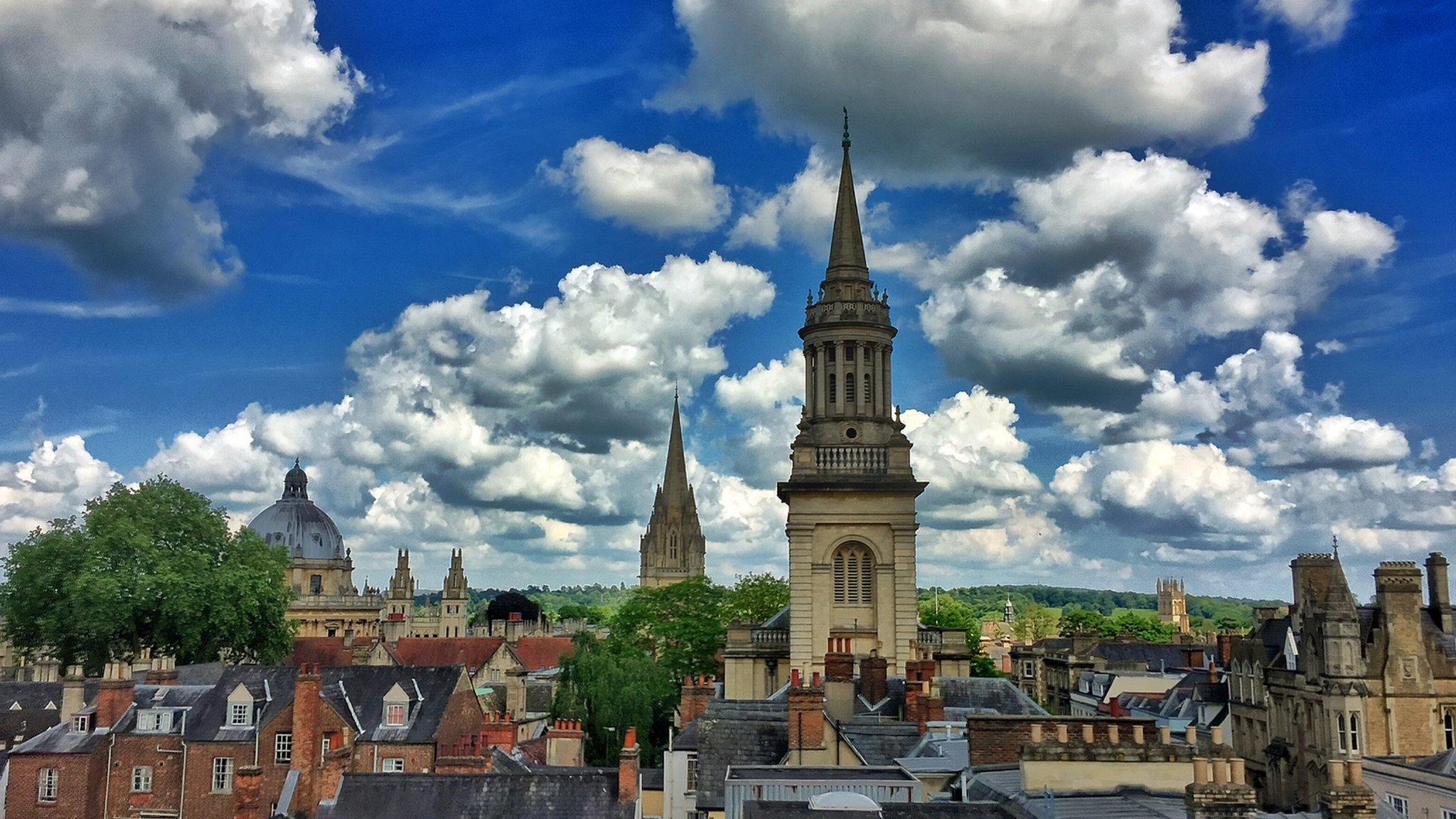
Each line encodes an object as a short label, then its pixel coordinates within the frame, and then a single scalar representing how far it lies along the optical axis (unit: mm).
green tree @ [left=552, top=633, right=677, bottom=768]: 59031
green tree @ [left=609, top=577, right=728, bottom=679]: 77250
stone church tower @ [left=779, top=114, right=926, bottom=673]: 55688
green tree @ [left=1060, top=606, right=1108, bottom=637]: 148650
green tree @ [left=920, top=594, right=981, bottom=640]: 114938
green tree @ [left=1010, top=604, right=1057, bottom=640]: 176125
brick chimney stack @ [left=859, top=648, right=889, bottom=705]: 38312
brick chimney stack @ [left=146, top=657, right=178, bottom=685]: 49500
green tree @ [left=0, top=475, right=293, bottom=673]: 67938
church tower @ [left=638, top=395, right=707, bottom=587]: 194125
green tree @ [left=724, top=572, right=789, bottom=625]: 82375
